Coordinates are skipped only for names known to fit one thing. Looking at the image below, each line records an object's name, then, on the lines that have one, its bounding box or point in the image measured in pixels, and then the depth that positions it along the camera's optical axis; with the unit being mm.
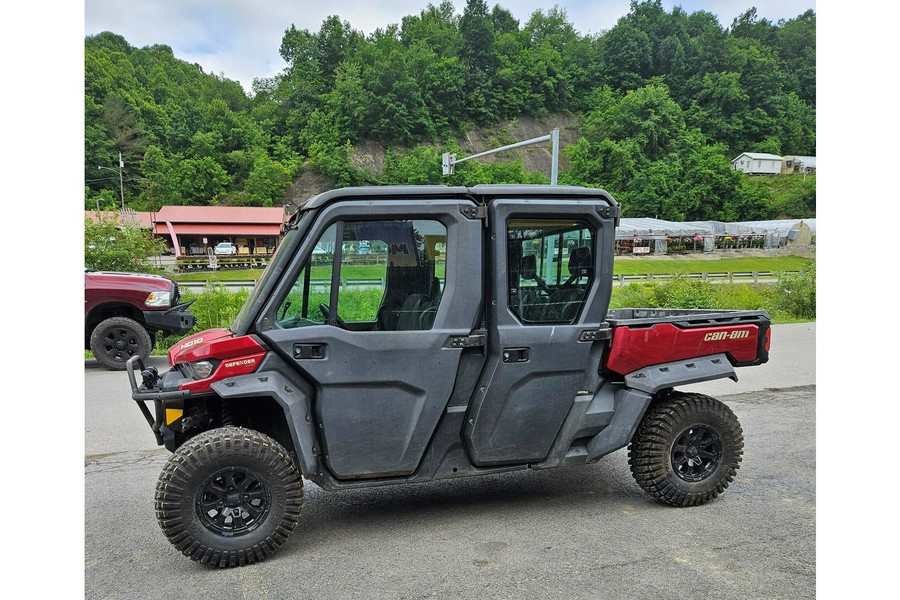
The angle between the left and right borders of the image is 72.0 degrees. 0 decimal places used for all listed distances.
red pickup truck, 9609
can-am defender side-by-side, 3627
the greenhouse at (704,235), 63469
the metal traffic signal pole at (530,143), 17547
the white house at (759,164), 99688
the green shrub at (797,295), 18531
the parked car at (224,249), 55219
